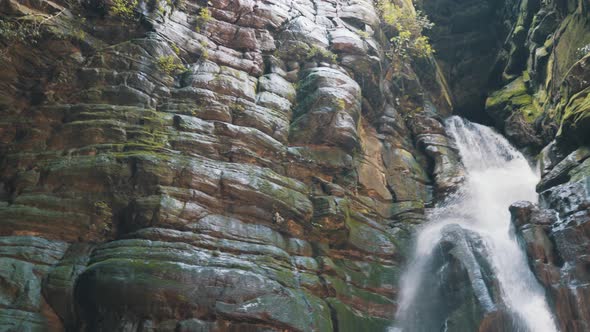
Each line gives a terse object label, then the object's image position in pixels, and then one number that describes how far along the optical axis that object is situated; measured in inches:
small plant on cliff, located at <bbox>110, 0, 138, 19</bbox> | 561.3
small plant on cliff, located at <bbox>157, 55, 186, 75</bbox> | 546.6
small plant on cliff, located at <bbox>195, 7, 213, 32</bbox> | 648.4
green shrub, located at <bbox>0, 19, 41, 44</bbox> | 468.8
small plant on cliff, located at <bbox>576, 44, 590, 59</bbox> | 586.9
